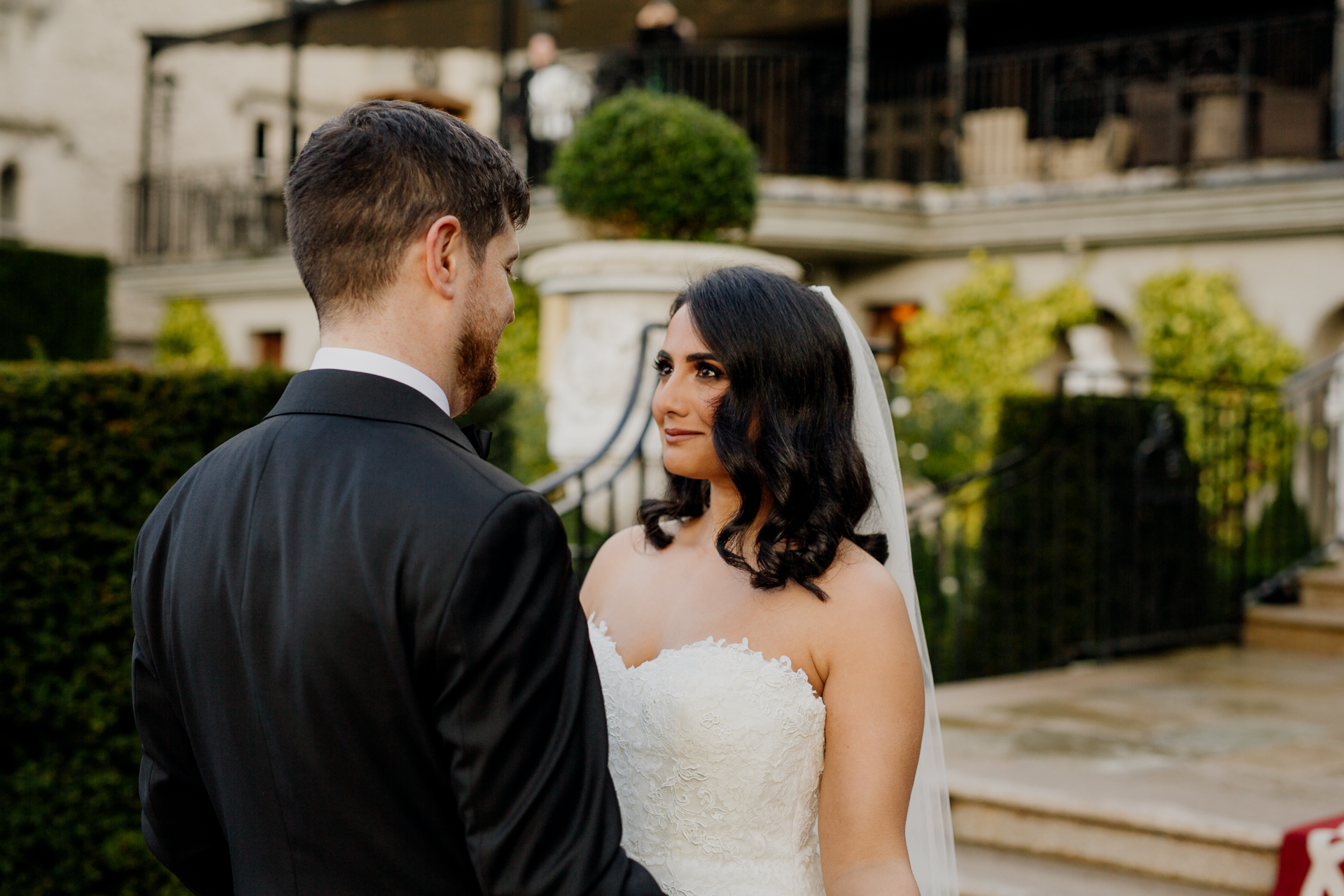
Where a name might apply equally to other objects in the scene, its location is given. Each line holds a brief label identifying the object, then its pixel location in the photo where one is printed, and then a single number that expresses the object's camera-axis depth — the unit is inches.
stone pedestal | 257.8
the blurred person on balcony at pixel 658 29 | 498.6
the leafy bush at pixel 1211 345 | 400.9
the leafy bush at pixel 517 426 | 301.0
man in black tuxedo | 53.6
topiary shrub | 255.1
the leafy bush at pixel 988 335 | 482.6
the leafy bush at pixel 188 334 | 696.4
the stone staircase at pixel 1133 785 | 156.8
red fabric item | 143.6
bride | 79.0
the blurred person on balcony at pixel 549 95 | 464.8
